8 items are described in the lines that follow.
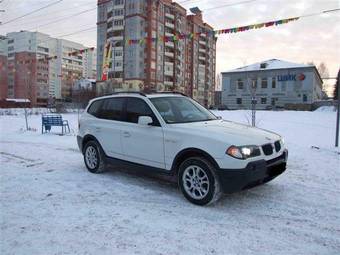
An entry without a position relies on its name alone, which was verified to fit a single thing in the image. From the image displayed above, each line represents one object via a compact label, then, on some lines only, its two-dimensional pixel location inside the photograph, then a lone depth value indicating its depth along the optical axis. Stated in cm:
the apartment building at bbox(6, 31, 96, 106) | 8294
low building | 5441
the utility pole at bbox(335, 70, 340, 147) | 1019
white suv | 452
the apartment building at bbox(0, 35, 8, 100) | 7517
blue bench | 1515
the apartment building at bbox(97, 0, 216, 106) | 6844
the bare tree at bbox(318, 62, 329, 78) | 9699
